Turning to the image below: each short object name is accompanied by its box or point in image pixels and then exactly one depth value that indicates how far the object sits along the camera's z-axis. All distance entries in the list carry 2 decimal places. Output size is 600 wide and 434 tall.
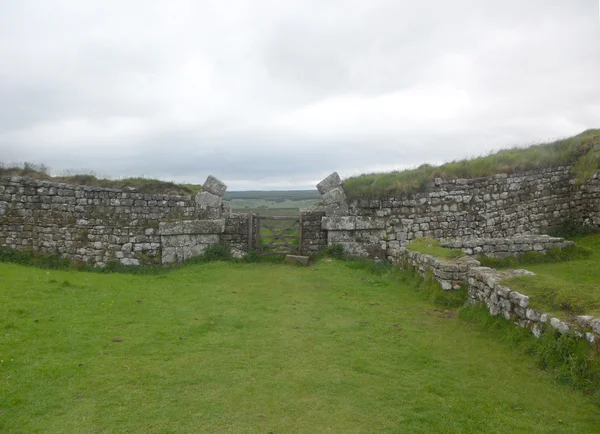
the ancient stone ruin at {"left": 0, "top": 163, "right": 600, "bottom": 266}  14.55
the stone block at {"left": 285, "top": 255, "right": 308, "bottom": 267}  14.80
